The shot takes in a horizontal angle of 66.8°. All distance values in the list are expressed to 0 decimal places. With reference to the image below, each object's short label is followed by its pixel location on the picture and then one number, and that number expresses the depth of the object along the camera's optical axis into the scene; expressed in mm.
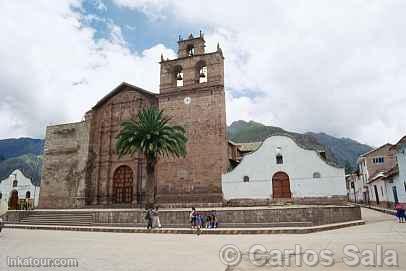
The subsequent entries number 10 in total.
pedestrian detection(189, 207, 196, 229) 16406
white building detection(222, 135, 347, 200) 22984
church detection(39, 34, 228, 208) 26438
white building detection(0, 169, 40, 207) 41500
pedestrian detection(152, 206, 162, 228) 17578
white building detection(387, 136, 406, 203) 22875
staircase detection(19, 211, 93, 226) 21062
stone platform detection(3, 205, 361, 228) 16375
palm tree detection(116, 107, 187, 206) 23000
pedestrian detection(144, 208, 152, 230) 17297
